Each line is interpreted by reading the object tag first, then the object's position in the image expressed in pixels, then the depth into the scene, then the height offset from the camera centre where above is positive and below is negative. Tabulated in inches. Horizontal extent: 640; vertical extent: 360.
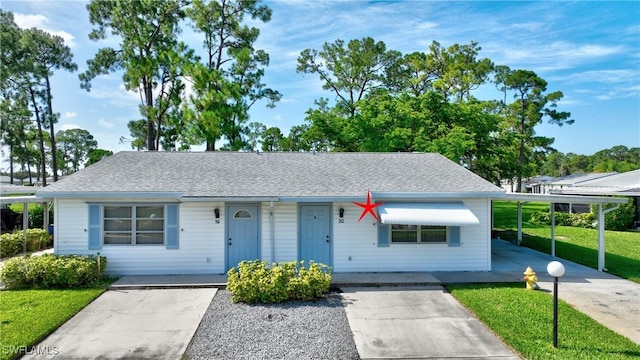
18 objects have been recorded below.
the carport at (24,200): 492.3 -18.0
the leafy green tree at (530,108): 1489.9 +334.1
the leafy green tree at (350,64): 1285.7 +448.0
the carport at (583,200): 465.4 -15.4
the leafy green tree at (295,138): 1234.0 +173.7
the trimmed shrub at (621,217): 916.0 -73.4
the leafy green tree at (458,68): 1317.7 +454.2
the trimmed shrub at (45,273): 400.2 -95.2
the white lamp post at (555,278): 259.6 -65.5
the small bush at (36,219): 788.0 -69.1
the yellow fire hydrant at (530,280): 402.6 -102.6
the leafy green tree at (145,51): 1114.1 +435.3
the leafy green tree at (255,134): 1261.6 +193.4
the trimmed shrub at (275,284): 361.7 -97.5
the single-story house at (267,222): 448.5 -43.2
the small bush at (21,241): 581.0 -91.2
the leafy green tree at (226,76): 1098.1 +360.0
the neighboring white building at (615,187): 830.6 +3.0
